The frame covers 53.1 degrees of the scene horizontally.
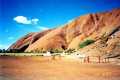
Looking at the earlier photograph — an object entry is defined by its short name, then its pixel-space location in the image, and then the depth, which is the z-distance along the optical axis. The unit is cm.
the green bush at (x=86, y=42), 5782
